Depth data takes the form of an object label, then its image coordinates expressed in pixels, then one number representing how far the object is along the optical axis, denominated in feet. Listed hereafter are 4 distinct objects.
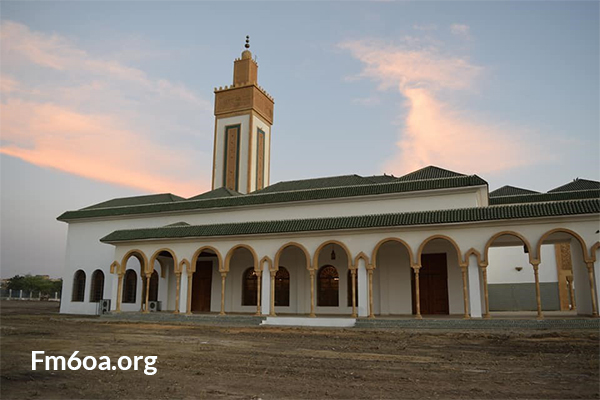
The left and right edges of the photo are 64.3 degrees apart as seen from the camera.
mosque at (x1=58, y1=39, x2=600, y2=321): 50.24
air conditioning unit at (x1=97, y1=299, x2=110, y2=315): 70.59
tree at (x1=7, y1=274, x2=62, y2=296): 175.18
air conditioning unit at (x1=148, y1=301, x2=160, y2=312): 70.03
